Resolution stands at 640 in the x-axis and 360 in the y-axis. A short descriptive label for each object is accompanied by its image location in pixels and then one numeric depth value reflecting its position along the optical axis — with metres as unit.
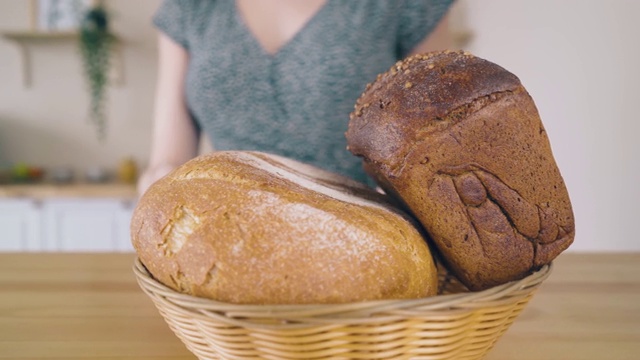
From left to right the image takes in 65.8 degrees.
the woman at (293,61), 1.11
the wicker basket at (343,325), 0.41
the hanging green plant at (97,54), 2.75
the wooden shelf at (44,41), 2.75
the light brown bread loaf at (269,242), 0.44
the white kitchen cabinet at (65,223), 2.56
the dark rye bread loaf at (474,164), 0.54
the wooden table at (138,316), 0.56
